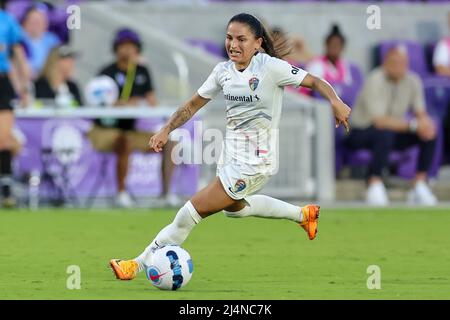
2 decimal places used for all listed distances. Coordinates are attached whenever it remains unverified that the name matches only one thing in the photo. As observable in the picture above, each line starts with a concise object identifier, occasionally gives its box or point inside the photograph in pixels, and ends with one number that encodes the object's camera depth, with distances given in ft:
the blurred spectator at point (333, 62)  60.39
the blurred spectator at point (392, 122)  57.26
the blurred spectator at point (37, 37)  59.21
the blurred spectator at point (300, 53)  60.64
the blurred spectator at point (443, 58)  62.80
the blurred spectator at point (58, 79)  57.88
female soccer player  29.04
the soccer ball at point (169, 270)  28.04
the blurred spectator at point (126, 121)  54.90
